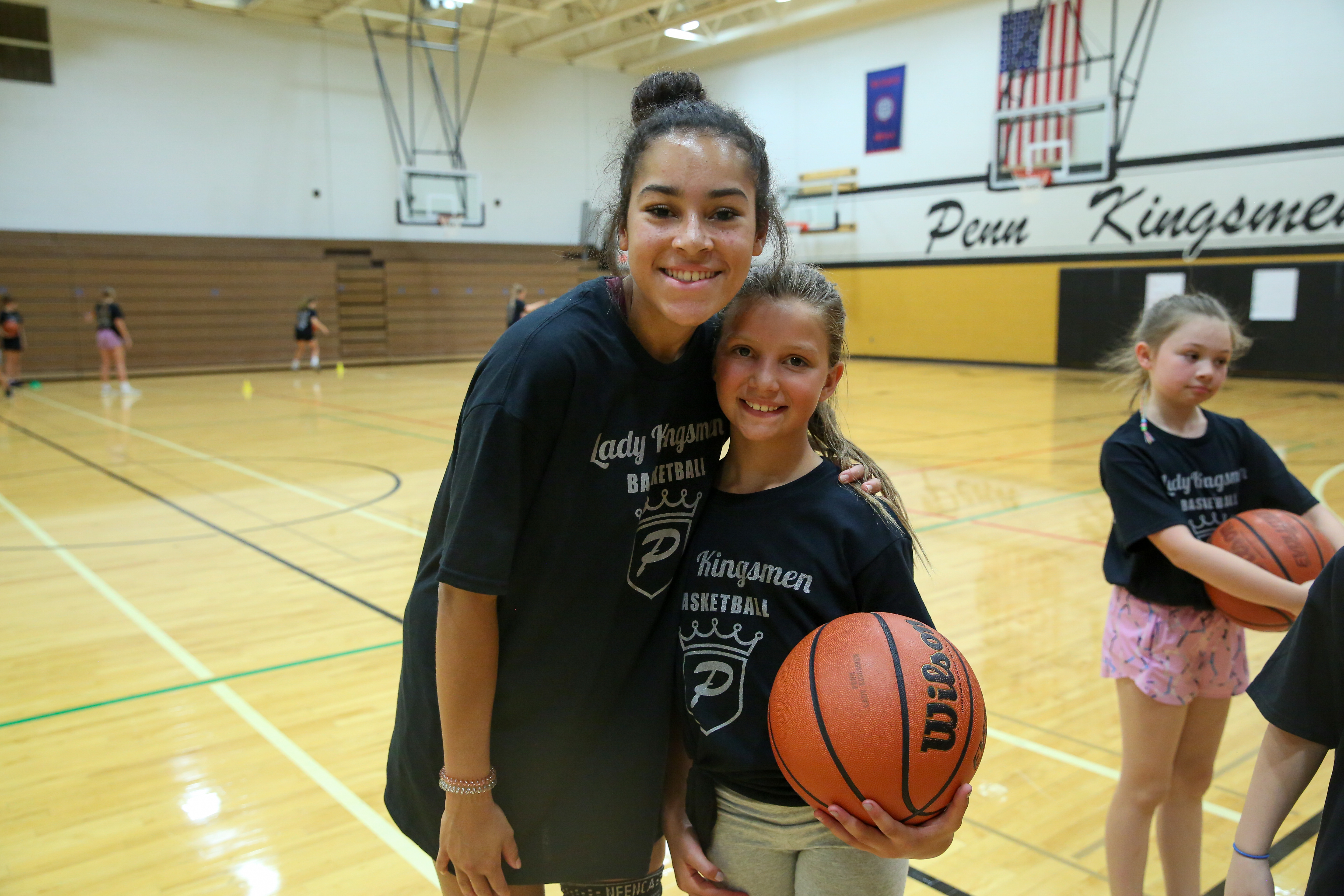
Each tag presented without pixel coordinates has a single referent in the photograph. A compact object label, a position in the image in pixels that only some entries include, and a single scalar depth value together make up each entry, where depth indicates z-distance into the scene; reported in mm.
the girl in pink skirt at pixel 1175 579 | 2111
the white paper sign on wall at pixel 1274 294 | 13906
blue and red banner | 18422
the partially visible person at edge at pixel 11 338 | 13992
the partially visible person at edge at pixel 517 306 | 16969
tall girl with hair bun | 1269
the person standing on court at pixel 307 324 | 17578
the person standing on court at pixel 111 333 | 14344
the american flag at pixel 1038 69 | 15586
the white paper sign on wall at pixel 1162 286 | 14875
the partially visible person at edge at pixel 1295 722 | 1187
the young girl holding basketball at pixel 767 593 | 1422
